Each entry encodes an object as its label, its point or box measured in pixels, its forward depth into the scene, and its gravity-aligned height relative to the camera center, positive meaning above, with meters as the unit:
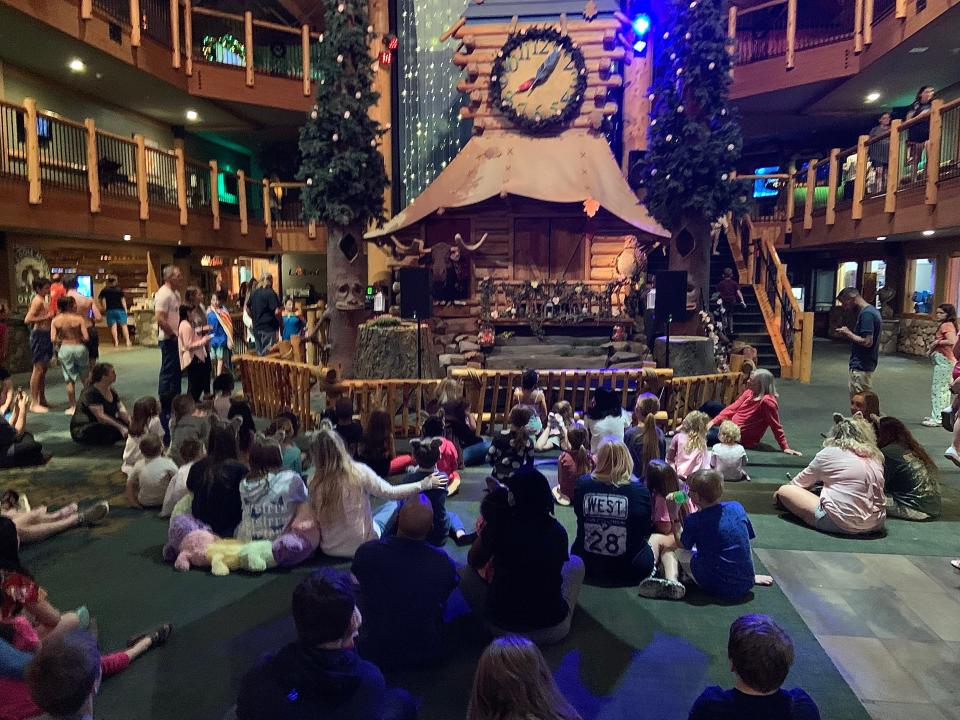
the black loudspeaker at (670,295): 8.93 -0.15
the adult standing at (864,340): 8.44 -0.70
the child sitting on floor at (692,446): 5.84 -1.39
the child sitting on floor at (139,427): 6.36 -1.35
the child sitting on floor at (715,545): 4.21 -1.61
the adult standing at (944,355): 8.57 -0.88
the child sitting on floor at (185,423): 6.29 -1.30
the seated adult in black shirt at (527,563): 3.48 -1.43
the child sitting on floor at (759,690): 2.21 -1.32
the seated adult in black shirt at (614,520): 4.31 -1.50
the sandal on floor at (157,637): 3.73 -1.93
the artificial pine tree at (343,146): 12.81 +2.56
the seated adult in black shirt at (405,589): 3.31 -1.48
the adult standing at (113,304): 16.73 -0.55
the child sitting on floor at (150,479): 5.92 -1.69
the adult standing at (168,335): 8.46 -0.66
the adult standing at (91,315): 10.56 -0.67
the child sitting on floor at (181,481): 5.52 -1.59
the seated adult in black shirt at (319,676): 2.25 -1.31
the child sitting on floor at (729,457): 6.46 -1.65
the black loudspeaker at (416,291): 9.84 -0.12
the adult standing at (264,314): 12.17 -0.57
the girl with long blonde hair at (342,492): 4.51 -1.41
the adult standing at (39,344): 9.90 -0.92
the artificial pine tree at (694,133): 12.32 +2.73
